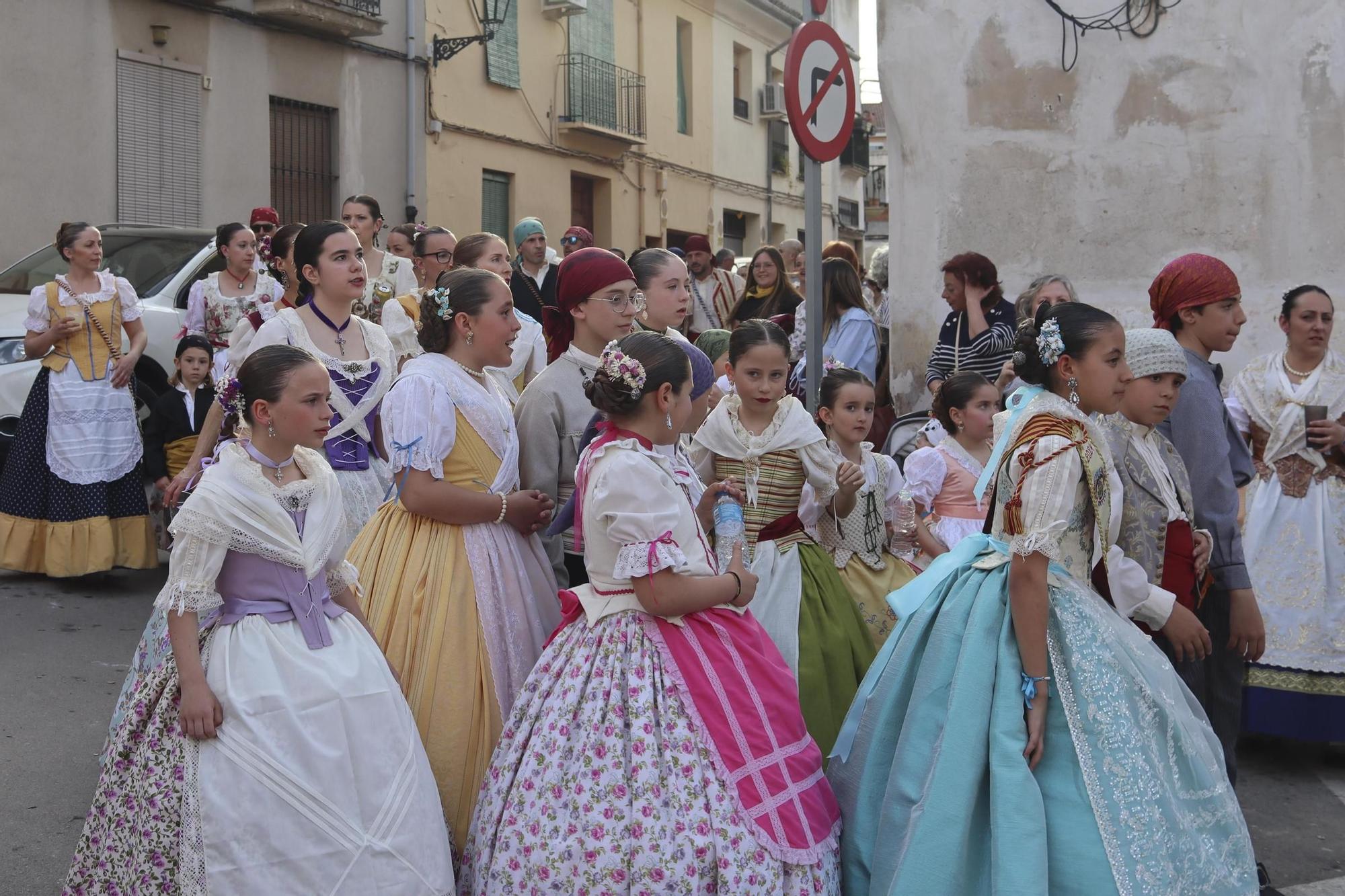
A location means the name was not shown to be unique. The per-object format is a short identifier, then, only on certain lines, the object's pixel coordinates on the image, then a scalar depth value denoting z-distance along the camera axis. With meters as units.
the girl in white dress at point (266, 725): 3.35
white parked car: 8.84
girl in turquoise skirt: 3.36
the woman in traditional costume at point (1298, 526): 5.70
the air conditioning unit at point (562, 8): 21.34
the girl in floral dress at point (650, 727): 3.42
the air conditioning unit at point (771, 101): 28.91
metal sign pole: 6.04
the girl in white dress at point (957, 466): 5.74
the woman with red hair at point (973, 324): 7.12
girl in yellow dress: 4.03
